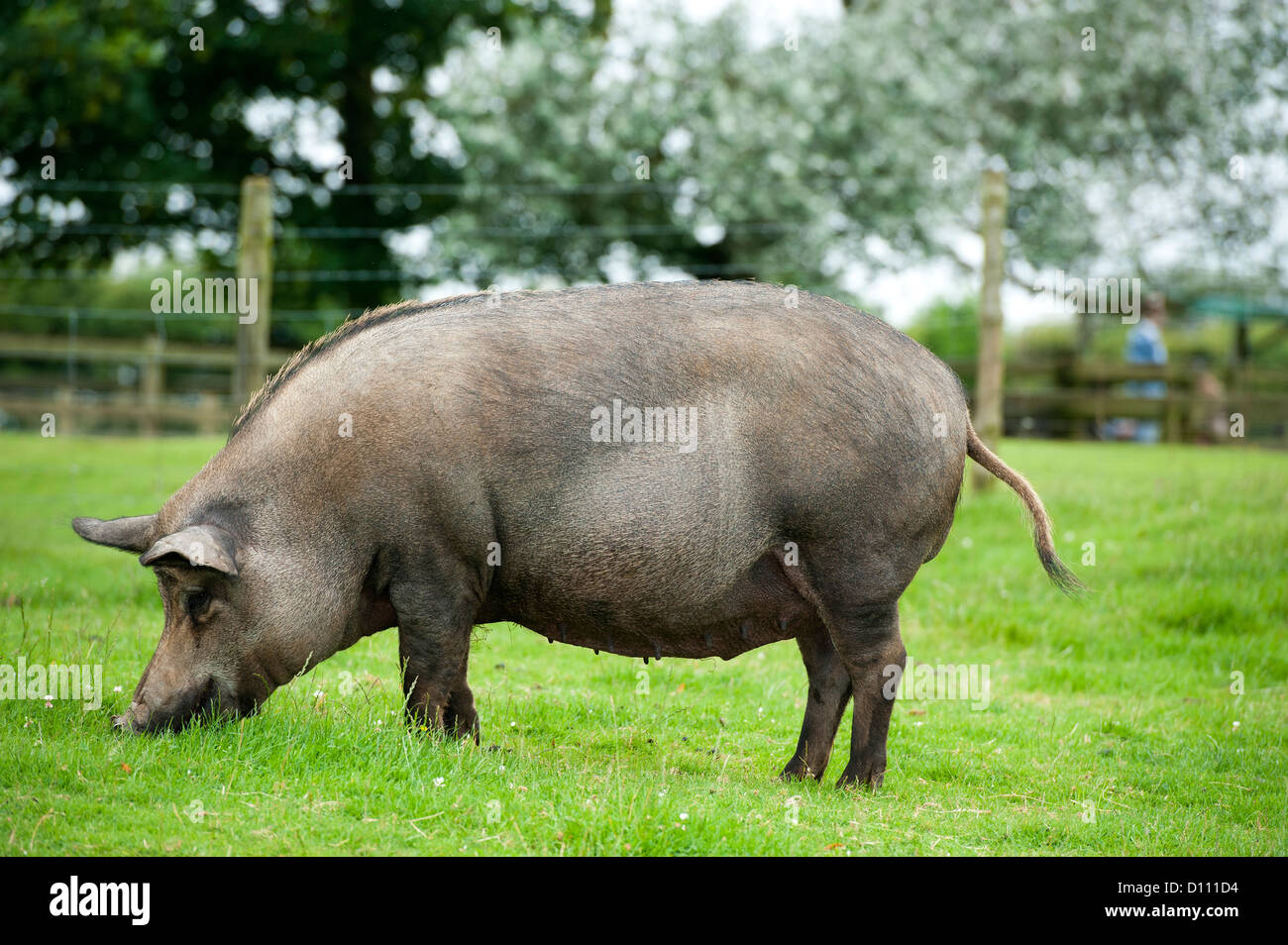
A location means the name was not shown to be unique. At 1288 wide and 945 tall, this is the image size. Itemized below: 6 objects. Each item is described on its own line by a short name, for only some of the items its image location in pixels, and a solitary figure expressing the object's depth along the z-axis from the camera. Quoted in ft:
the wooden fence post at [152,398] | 51.08
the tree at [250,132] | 59.62
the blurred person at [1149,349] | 50.16
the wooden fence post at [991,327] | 34.27
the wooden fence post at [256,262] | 34.86
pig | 15.43
